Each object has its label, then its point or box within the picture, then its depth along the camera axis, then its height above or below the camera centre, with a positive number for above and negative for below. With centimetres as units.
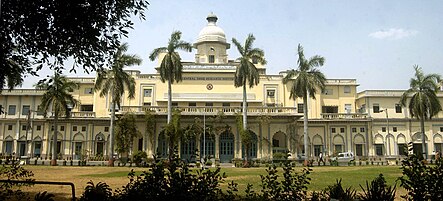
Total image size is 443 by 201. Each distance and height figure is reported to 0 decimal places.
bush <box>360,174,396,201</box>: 725 -92
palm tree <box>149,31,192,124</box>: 3875 +843
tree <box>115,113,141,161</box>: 4247 +118
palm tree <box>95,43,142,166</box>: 3719 +590
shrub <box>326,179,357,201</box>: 724 -98
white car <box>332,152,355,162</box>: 4488 -163
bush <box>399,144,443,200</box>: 684 -65
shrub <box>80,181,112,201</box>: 641 -84
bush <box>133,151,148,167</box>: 3427 -131
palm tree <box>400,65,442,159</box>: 4275 +511
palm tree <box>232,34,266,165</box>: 3925 +770
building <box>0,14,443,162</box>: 4647 +312
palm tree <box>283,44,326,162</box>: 3994 +660
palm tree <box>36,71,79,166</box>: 3866 +416
